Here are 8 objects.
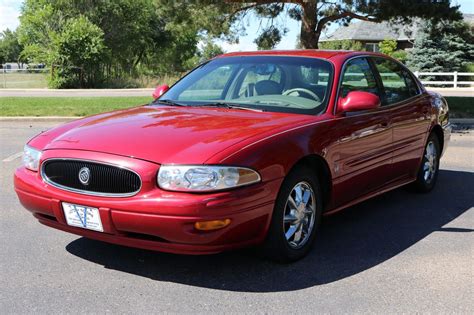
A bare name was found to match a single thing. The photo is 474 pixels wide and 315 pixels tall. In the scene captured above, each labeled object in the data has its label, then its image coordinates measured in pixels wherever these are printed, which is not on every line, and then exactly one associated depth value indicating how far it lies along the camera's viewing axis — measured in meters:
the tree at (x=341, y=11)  16.16
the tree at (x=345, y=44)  50.50
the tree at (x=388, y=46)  45.28
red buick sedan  3.47
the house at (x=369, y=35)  52.69
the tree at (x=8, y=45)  108.94
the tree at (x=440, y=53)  37.19
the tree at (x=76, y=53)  32.44
